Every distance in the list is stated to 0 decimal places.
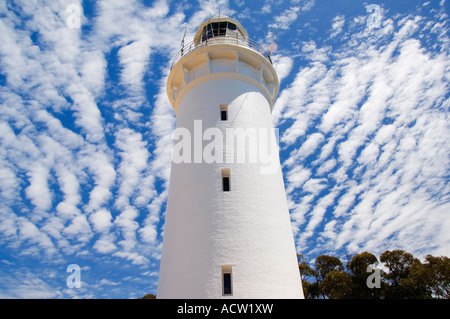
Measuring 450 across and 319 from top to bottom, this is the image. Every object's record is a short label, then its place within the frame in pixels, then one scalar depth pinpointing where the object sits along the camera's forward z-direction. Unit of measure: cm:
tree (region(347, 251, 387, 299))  3659
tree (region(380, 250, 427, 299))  3172
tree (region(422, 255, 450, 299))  2873
